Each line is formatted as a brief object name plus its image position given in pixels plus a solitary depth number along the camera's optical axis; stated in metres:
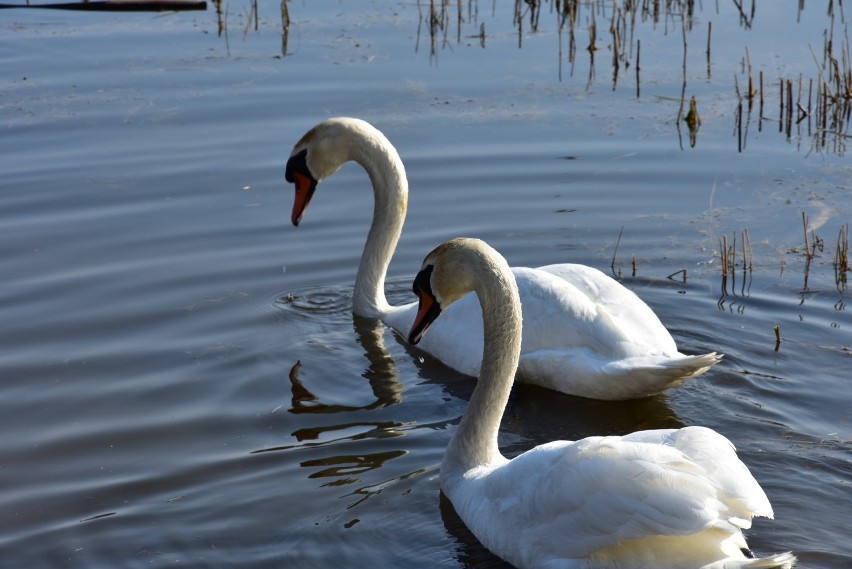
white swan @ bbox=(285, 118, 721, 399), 7.01
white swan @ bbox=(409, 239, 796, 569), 4.94
